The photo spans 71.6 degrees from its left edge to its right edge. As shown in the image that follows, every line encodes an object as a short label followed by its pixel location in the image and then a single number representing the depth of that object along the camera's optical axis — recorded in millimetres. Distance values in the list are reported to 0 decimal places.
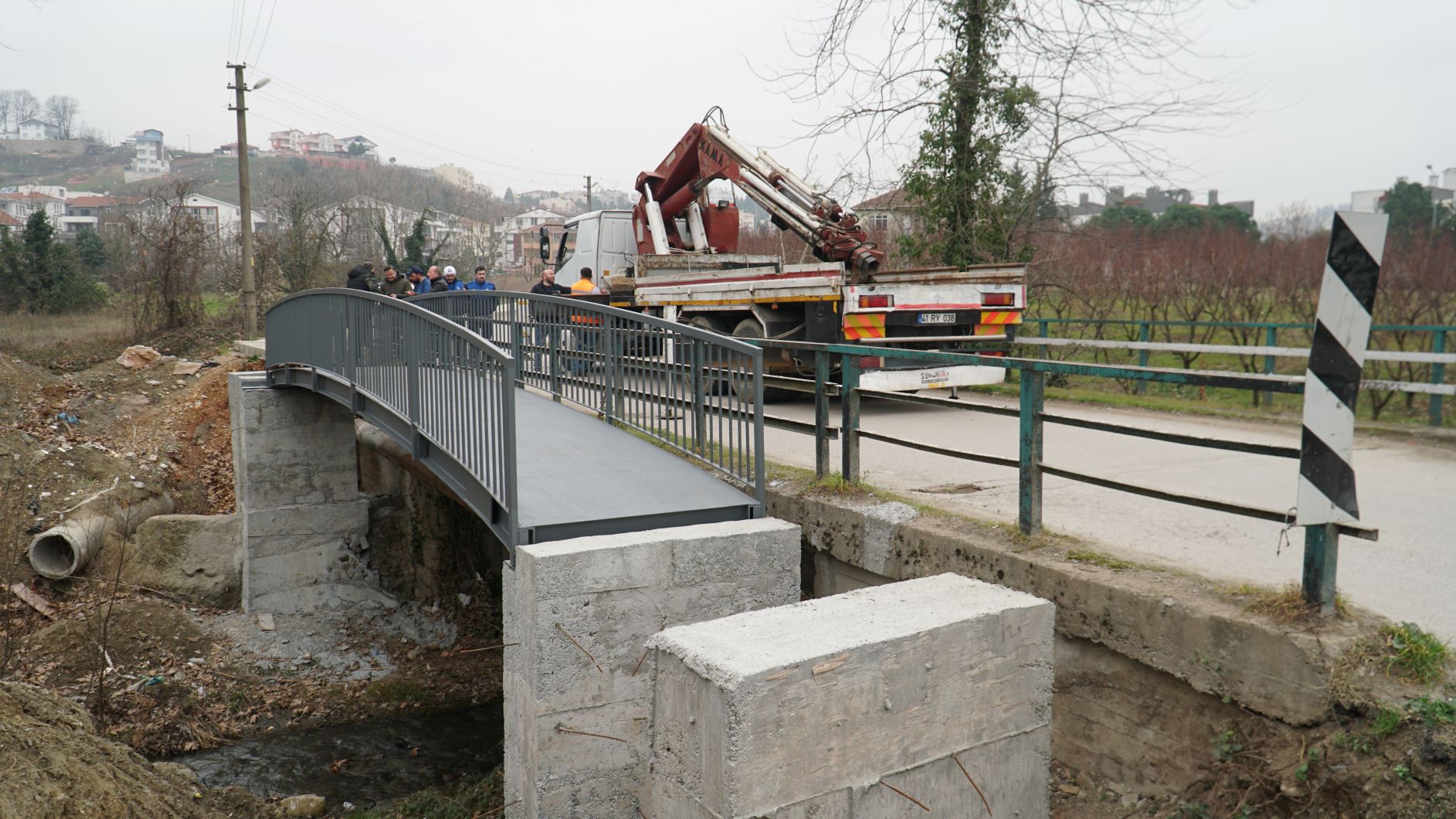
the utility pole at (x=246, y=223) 24875
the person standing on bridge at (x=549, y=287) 14875
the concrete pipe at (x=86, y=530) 12133
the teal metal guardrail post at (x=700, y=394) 6239
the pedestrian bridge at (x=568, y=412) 5770
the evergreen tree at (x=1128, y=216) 29594
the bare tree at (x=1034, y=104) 14227
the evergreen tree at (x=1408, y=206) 24906
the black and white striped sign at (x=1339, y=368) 3652
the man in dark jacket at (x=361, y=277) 15719
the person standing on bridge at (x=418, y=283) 19484
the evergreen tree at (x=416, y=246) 41625
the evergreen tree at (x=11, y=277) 29125
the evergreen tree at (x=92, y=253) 37562
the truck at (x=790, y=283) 10641
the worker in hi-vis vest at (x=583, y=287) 14227
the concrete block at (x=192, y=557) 12297
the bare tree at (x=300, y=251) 31266
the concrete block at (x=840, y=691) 3479
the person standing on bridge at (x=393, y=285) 17281
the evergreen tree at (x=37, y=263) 29328
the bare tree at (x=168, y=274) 26172
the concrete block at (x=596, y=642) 5004
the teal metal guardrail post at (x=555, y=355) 7941
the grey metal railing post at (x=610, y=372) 7020
